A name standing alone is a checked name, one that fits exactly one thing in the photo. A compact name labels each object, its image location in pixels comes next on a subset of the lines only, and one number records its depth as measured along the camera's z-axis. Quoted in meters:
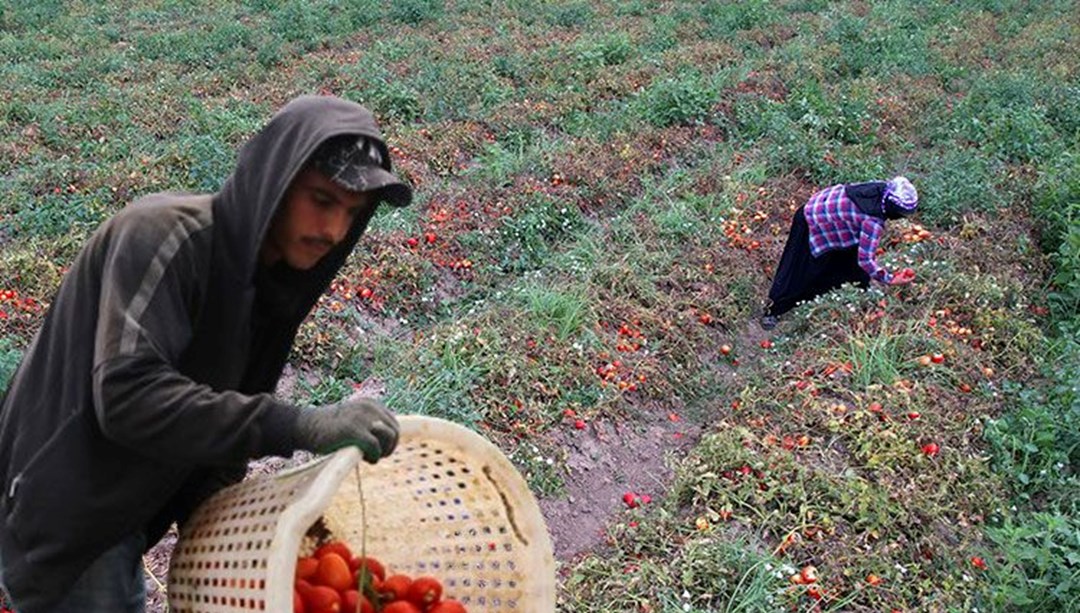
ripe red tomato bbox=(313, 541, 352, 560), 2.16
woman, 6.02
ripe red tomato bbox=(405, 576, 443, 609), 2.14
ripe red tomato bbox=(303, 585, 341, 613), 1.98
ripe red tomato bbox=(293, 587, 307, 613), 1.96
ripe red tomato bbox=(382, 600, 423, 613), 2.05
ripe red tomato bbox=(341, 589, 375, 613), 2.04
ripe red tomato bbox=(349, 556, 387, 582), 2.15
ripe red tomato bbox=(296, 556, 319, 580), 2.09
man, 1.73
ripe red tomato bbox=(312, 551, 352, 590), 2.06
